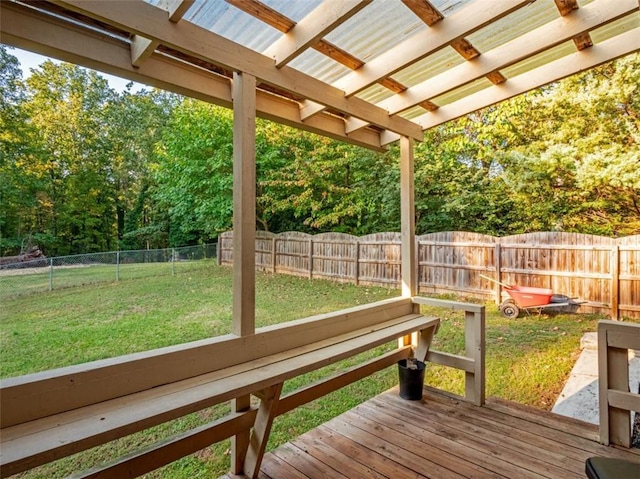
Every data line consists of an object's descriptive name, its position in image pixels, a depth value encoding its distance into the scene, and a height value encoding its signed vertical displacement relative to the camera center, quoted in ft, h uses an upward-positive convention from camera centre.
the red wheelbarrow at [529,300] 16.07 -2.94
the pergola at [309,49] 4.32 +3.39
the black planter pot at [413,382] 7.98 -3.43
